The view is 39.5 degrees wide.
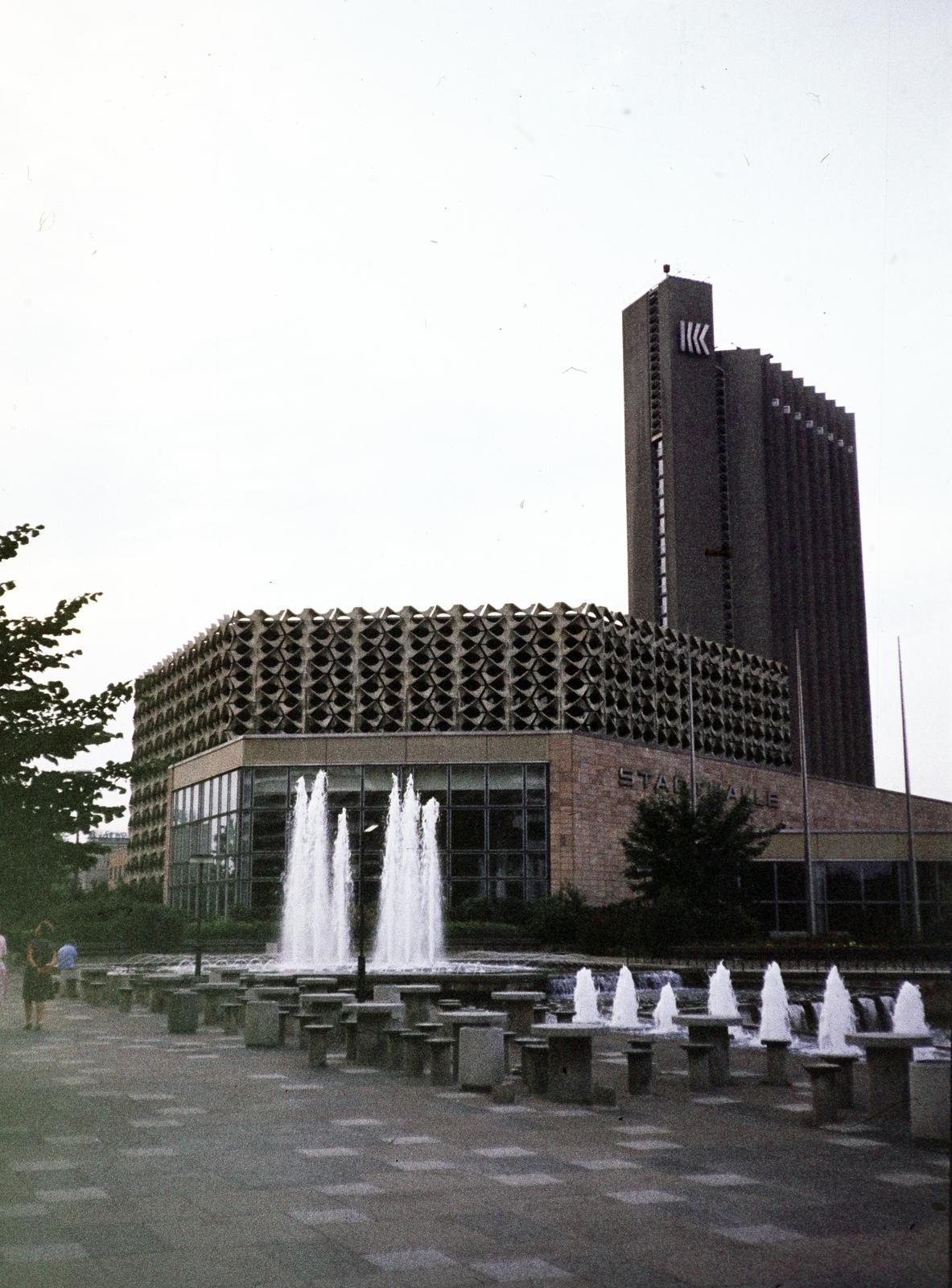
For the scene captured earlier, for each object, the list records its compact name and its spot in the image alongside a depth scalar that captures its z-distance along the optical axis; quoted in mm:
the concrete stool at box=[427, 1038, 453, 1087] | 15664
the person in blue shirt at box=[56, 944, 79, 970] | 37031
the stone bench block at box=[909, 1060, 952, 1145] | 9305
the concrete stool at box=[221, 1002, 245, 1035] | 23516
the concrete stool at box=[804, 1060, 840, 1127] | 12266
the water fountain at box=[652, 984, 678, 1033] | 23875
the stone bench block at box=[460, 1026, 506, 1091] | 14836
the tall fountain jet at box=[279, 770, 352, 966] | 50000
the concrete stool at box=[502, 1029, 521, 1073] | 17281
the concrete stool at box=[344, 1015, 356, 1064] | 18375
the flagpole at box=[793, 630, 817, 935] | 55656
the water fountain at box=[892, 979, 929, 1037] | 23359
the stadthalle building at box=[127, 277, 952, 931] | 63969
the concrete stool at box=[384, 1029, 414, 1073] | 17344
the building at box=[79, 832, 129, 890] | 102750
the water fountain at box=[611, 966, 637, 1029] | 25562
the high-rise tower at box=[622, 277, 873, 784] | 142125
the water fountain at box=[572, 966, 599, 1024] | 23844
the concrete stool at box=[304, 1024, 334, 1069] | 17328
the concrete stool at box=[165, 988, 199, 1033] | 22875
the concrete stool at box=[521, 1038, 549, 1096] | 14805
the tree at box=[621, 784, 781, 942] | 47625
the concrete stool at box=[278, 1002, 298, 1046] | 20703
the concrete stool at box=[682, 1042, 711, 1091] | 14930
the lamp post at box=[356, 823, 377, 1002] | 25531
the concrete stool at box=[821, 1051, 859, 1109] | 13234
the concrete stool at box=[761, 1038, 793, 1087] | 15188
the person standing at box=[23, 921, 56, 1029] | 22547
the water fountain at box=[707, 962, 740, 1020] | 24855
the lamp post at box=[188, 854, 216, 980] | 31780
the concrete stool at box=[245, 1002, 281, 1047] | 20344
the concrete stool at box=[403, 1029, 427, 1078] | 16641
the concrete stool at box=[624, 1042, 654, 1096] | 14583
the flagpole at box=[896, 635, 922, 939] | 56456
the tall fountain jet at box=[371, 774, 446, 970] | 49469
